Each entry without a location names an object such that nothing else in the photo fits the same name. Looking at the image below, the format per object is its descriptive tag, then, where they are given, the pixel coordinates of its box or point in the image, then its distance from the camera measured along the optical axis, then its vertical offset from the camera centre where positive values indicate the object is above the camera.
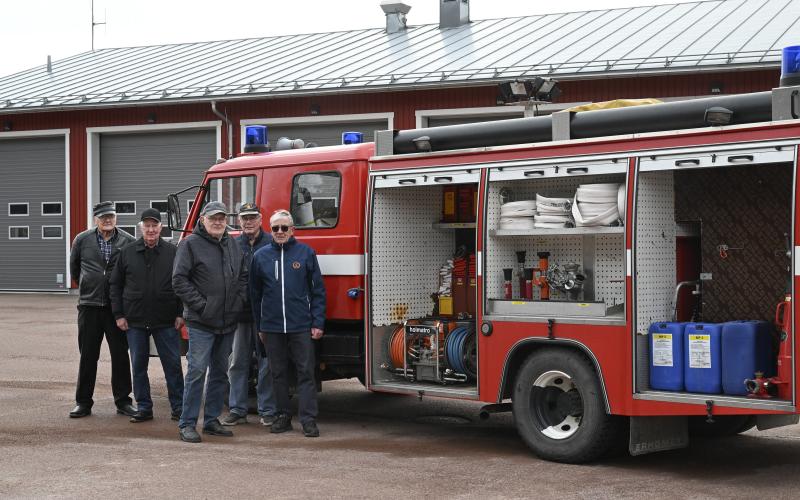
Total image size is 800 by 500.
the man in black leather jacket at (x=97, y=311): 10.77 -0.62
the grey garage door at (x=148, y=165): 26.83 +1.86
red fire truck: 7.74 -0.24
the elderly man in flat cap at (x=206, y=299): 9.56 -0.46
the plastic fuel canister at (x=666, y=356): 7.99 -0.81
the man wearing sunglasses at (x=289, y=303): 9.71 -0.50
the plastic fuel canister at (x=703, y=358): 7.81 -0.80
